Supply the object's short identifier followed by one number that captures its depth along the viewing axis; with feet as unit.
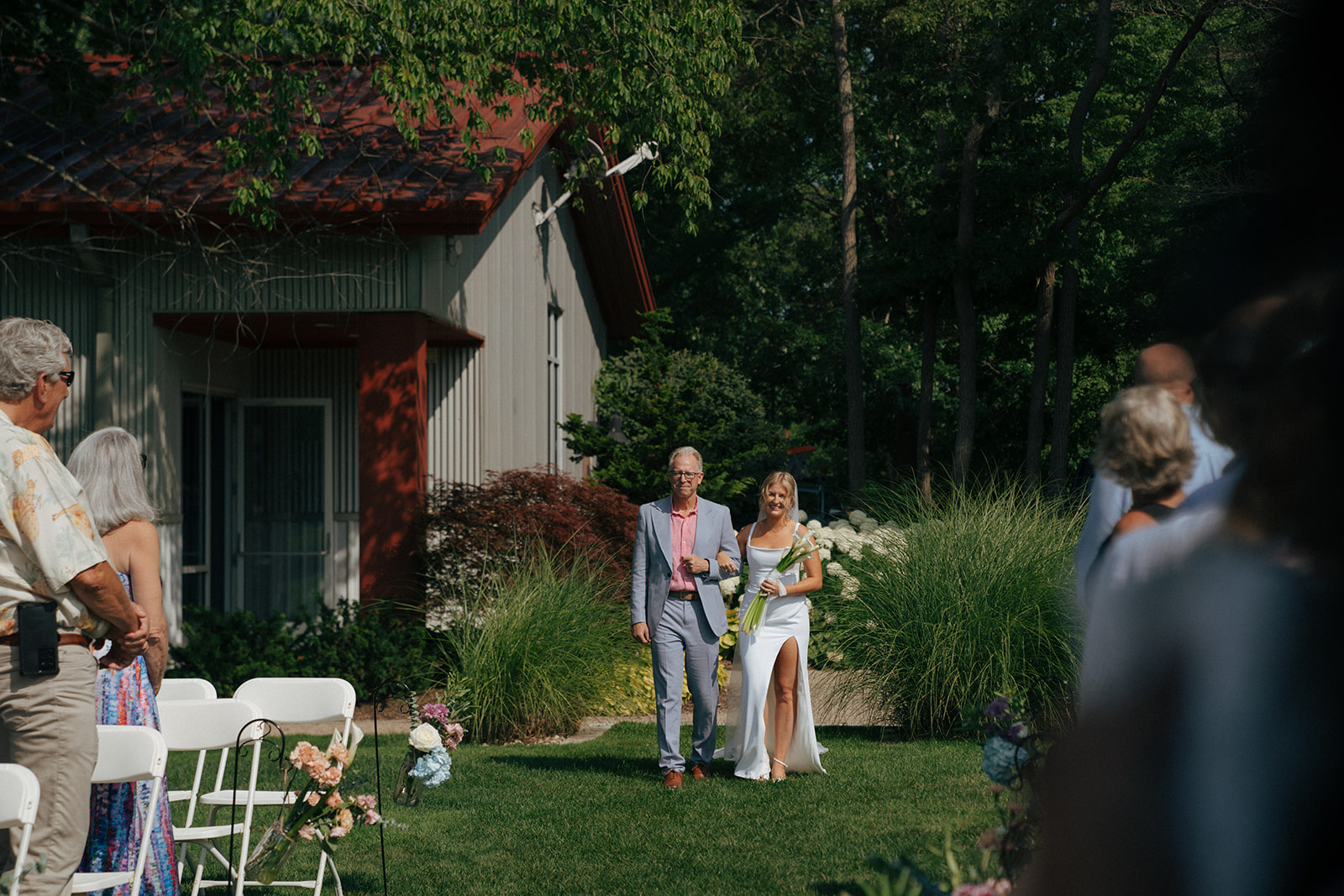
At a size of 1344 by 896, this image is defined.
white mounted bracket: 50.18
